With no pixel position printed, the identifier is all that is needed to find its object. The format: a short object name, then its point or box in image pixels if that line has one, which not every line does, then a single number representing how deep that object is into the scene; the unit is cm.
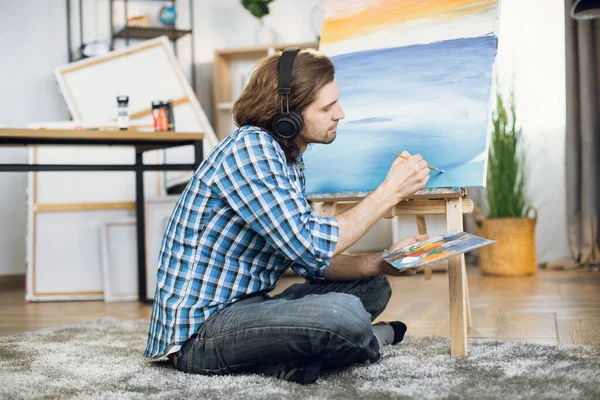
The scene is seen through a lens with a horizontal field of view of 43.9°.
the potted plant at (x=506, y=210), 407
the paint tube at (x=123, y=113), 318
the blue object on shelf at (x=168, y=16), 471
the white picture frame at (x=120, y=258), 367
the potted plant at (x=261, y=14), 453
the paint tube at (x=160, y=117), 329
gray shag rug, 153
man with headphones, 161
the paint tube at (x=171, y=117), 333
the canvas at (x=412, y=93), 207
